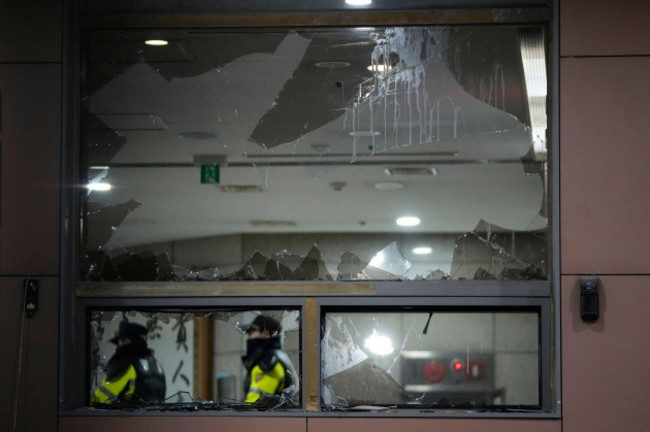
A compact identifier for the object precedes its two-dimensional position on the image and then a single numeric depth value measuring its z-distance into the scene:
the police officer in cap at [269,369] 5.20
